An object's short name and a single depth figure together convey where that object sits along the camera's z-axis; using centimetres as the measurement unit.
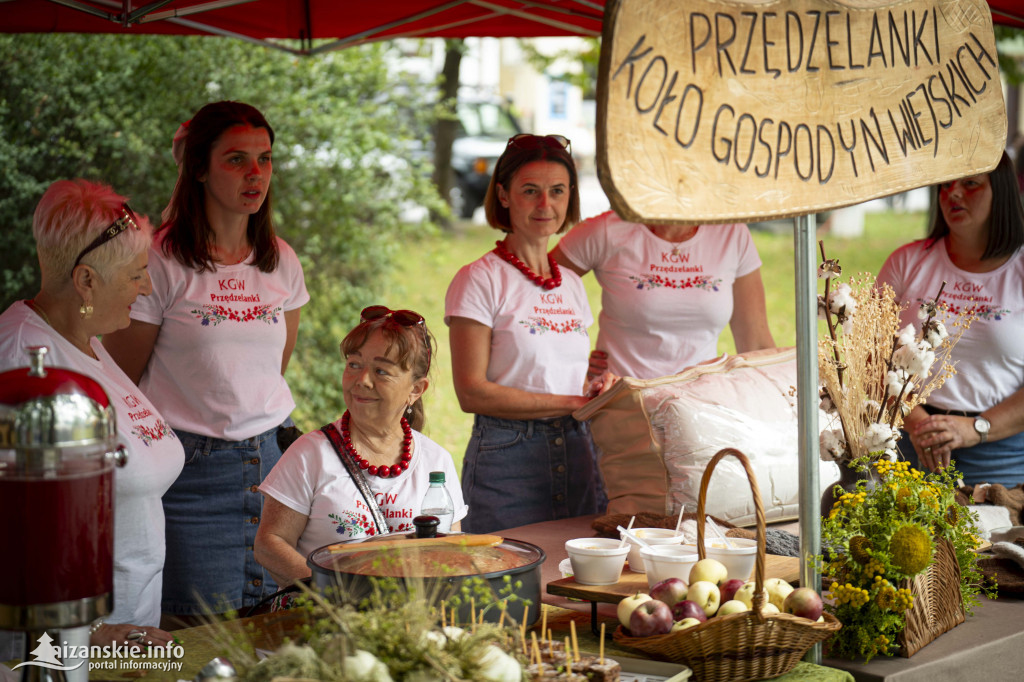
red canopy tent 391
